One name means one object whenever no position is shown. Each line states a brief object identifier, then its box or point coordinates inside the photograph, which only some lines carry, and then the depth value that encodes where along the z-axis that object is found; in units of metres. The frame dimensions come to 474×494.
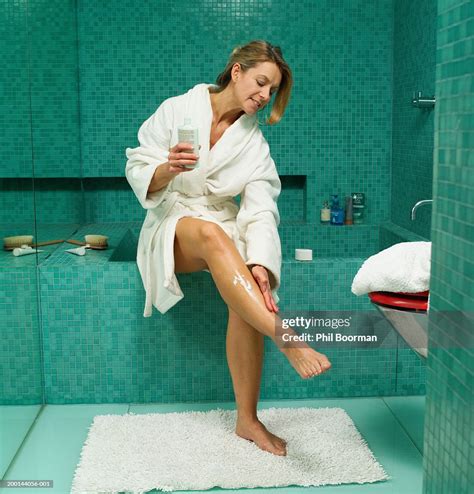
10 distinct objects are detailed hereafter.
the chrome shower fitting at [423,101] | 3.43
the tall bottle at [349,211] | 4.19
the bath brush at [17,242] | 2.26
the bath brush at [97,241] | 3.18
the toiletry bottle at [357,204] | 4.19
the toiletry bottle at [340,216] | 4.16
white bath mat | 2.20
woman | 2.35
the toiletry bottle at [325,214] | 4.20
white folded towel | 1.89
